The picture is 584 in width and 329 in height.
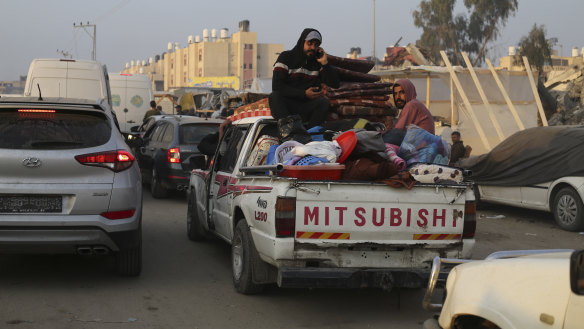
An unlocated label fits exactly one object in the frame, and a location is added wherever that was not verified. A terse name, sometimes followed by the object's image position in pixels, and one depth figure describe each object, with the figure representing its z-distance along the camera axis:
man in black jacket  7.72
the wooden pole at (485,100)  20.18
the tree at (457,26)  66.06
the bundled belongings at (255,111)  8.72
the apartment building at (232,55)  111.12
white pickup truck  5.69
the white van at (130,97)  23.55
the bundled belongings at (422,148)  6.80
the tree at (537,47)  60.09
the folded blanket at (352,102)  7.77
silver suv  6.40
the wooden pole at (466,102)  20.27
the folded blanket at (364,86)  7.89
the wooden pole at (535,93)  21.53
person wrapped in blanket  8.28
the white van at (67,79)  16.86
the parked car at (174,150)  13.48
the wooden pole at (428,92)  24.16
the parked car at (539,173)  11.84
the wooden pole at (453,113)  21.71
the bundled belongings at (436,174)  6.33
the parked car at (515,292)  2.94
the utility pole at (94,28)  75.69
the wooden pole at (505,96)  20.46
